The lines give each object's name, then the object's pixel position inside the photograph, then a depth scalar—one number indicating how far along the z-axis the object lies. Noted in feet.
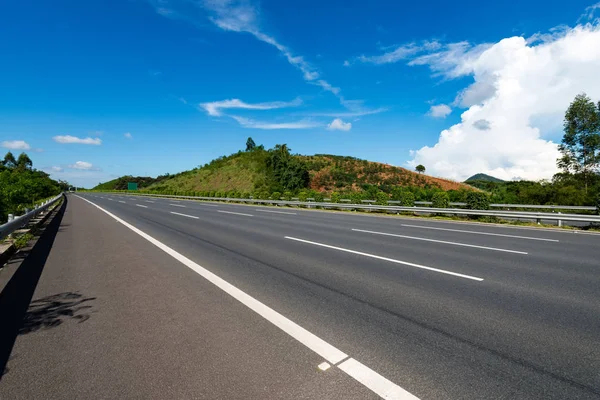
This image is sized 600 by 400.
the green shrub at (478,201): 55.47
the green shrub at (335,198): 88.87
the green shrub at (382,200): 72.82
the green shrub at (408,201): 67.92
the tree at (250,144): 269.32
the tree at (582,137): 108.37
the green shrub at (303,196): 97.29
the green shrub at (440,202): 62.75
